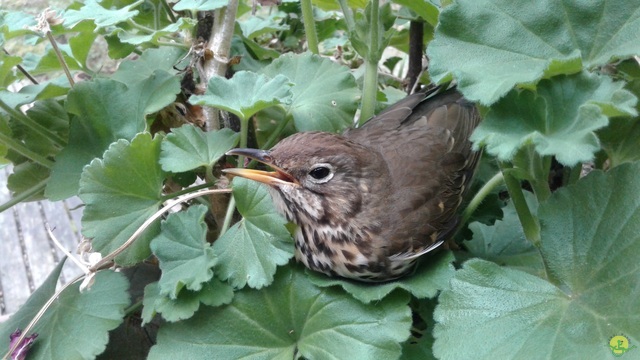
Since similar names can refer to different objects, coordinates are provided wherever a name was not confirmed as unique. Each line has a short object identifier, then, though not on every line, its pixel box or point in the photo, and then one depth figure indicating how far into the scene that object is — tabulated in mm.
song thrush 202
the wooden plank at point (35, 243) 598
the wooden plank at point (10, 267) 567
